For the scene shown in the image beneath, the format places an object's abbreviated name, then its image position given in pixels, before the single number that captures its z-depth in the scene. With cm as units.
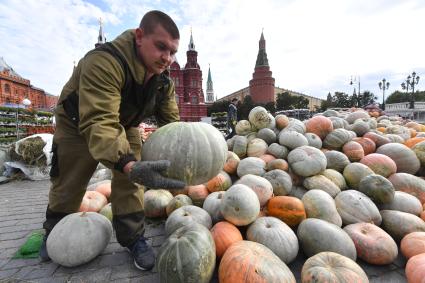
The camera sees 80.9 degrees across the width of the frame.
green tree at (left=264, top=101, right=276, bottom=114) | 5808
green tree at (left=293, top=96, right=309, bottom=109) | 5944
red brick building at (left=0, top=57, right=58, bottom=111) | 4916
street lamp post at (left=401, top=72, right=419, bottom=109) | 3478
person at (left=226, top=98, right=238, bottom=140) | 1031
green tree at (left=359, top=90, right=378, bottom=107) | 4844
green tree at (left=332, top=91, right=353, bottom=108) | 5158
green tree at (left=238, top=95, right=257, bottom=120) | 5292
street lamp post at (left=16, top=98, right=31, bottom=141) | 1044
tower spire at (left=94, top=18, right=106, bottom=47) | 5096
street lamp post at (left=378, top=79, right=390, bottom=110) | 3602
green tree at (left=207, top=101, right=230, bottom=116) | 6324
